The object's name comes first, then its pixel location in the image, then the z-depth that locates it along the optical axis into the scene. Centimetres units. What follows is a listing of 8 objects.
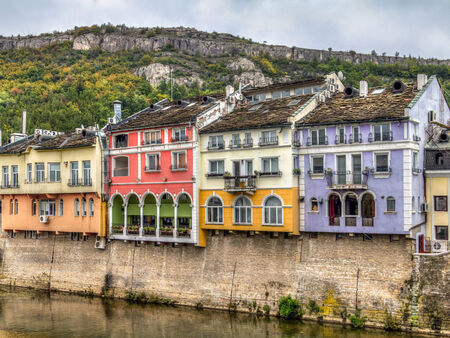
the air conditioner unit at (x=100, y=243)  5246
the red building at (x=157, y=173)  4694
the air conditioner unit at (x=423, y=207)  4019
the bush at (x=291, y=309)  4056
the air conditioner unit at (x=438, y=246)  4031
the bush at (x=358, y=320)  3762
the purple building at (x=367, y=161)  3794
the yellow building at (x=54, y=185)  5247
